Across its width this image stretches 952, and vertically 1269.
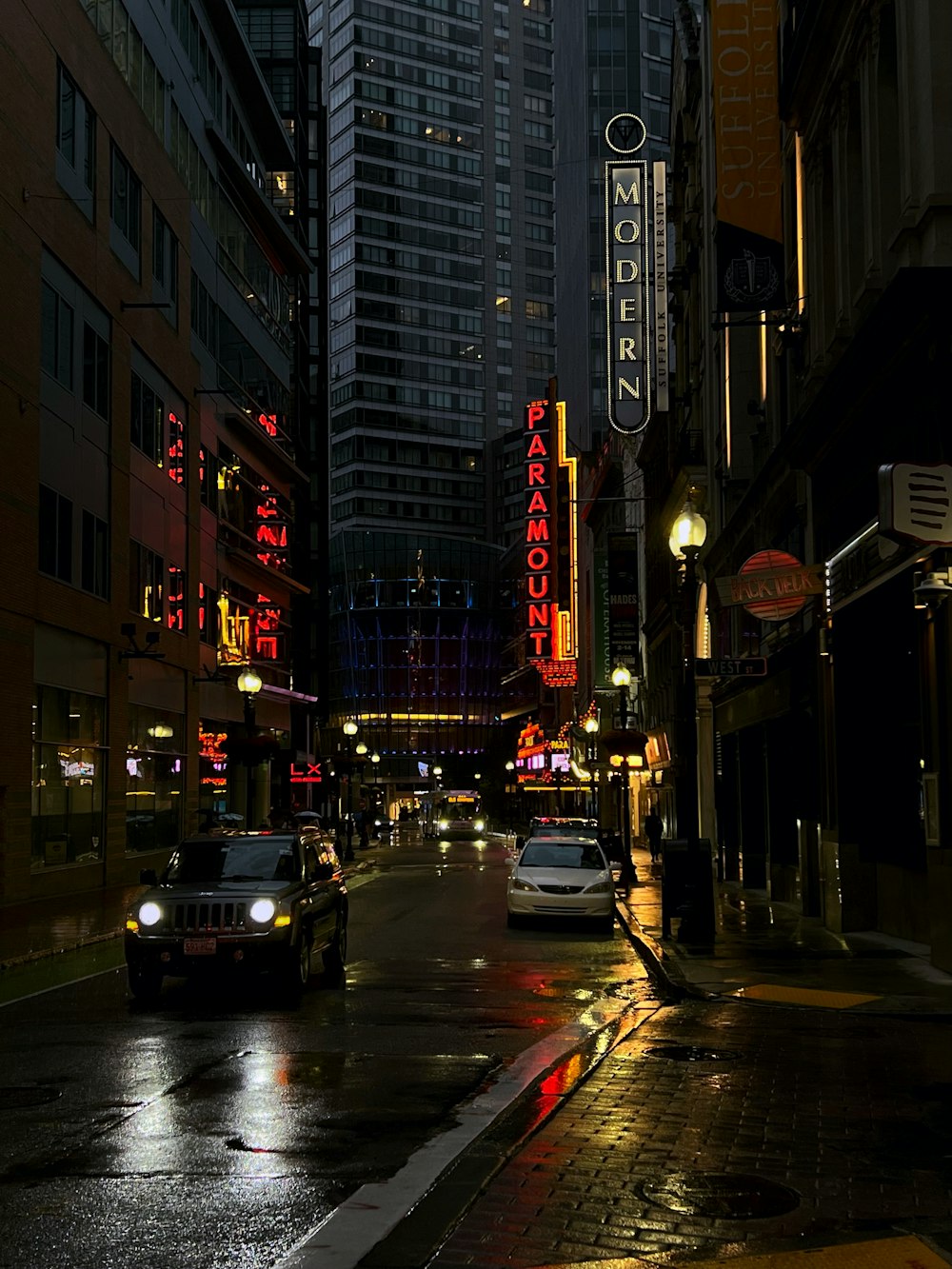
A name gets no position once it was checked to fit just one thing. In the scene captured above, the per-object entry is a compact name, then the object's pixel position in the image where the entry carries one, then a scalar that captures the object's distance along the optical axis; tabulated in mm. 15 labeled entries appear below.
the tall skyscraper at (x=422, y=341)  161250
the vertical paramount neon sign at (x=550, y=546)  91188
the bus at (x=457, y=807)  119456
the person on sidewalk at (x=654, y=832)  49022
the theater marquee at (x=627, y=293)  51375
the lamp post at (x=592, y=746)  54688
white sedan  26203
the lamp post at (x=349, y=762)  55272
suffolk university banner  25812
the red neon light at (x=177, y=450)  48625
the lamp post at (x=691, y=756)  22531
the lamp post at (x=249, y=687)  36125
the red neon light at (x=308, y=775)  59375
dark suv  16172
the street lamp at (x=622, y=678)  41325
